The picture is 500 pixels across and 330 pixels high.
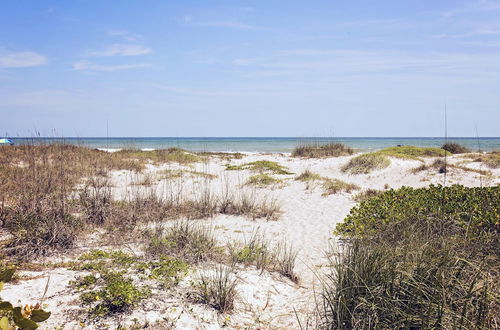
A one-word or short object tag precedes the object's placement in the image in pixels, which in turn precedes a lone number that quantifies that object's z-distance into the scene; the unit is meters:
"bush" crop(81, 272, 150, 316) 3.72
